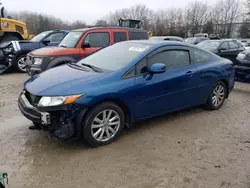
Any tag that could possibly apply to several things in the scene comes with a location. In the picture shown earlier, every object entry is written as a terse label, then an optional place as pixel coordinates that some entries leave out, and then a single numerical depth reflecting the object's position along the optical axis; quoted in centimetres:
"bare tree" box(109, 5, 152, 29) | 7257
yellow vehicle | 1226
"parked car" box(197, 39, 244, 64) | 1086
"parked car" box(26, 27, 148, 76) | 673
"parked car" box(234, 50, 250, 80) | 705
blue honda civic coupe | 325
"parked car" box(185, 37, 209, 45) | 2244
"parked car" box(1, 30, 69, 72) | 926
